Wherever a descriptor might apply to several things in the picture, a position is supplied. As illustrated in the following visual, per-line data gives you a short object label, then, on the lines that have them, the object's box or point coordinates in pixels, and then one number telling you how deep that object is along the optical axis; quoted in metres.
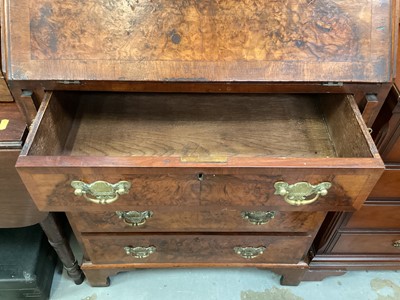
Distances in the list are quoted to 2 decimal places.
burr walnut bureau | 0.63
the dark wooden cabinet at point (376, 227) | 0.78
